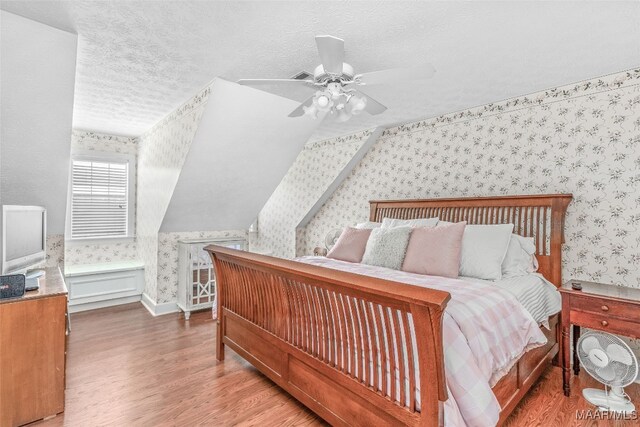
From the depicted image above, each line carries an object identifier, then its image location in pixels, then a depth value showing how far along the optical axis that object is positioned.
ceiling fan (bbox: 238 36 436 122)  1.71
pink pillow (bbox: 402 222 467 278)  2.43
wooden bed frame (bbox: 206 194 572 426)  1.27
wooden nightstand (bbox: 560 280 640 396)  1.88
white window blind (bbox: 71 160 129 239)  4.22
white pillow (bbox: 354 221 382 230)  3.41
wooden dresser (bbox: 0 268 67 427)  1.85
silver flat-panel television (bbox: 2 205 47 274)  2.20
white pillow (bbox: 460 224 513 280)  2.39
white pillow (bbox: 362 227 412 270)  2.70
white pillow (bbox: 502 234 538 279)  2.52
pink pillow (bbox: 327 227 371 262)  3.06
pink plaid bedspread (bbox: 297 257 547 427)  1.31
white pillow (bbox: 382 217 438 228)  3.00
